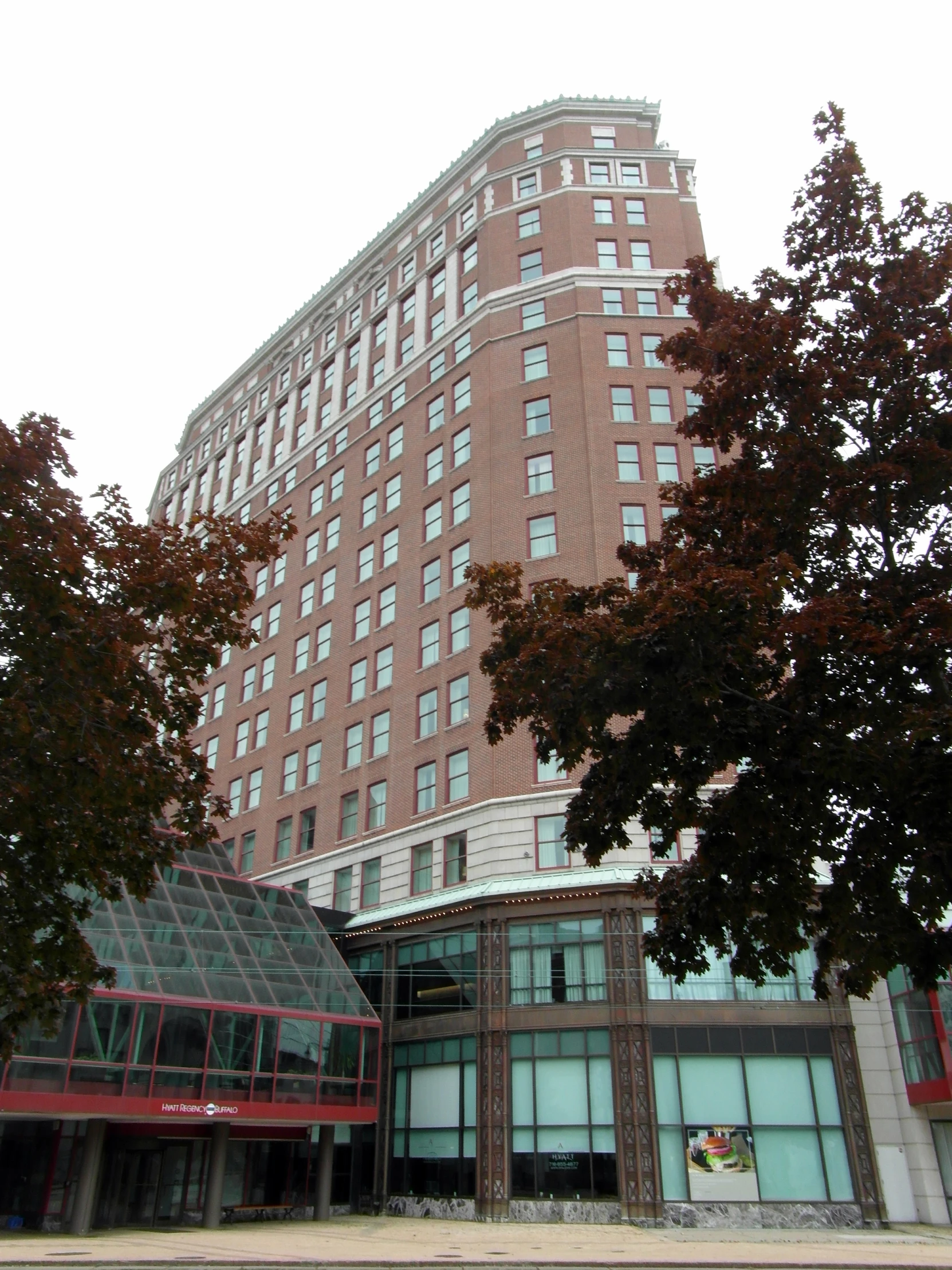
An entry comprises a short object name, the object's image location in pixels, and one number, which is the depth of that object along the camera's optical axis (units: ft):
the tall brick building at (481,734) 95.76
